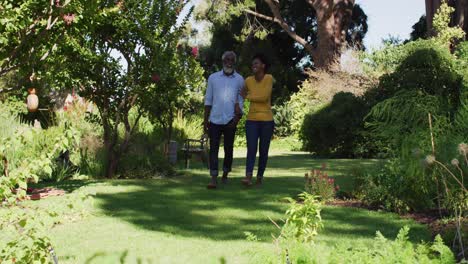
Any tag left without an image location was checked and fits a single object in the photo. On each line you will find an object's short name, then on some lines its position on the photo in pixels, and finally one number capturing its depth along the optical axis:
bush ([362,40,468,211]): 6.84
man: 9.62
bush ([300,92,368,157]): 19.41
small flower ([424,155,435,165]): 4.39
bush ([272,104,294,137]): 30.50
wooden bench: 14.38
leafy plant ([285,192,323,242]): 3.61
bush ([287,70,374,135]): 23.88
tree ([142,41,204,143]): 12.05
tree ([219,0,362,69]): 28.27
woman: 9.73
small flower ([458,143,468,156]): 4.36
